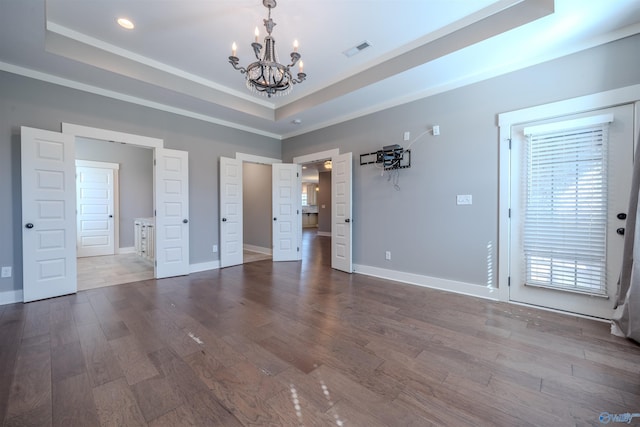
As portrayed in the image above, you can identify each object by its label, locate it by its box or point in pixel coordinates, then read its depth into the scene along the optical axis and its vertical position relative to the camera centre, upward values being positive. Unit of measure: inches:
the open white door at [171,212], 168.1 -1.6
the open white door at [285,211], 223.8 -1.7
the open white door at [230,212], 198.5 -2.1
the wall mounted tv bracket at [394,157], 157.5 +31.8
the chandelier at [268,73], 89.1 +49.0
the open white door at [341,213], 183.6 -2.9
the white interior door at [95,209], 240.5 +0.9
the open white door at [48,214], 125.0 -2.1
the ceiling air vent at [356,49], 124.0 +78.5
